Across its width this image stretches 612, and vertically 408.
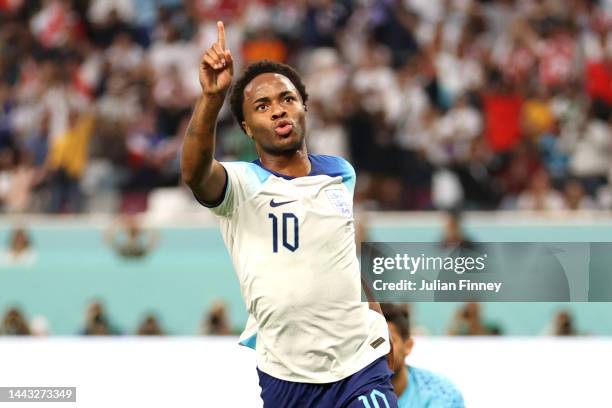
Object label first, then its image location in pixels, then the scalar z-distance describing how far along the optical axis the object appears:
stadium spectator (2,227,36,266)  19.92
